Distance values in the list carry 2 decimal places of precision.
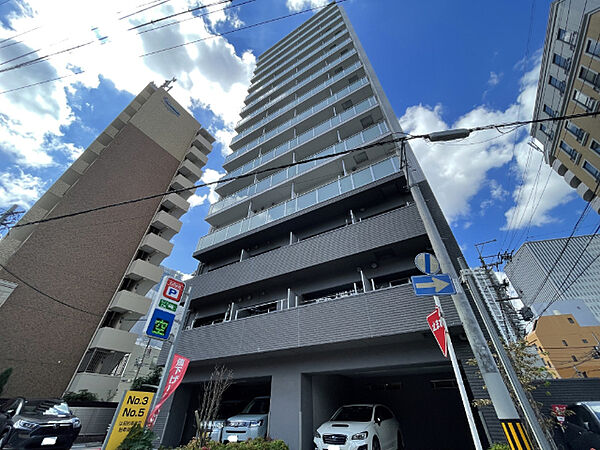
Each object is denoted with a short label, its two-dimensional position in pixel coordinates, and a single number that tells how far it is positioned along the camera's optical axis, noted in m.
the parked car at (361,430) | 5.61
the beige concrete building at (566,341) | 36.31
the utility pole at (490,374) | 2.94
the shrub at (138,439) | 4.98
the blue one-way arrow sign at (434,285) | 3.82
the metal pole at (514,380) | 2.88
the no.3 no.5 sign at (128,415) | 4.92
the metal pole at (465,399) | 3.28
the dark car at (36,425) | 5.32
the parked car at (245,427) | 7.43
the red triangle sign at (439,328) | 4.10
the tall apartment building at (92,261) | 12.38
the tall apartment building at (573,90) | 16.50
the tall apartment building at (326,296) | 7.11
